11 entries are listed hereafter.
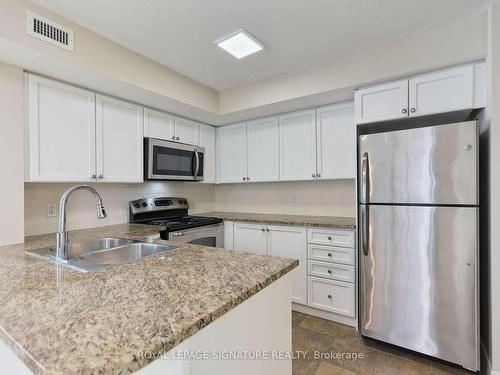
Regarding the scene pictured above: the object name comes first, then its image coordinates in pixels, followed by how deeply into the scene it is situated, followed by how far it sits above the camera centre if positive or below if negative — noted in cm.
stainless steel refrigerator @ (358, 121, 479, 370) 173 -39
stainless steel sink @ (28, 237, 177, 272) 160 -42
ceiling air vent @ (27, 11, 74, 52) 164 +102
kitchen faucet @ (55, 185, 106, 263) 140 -25
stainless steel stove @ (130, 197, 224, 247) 255 -38
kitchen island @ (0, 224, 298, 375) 59 -37
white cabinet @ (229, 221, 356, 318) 238 -73
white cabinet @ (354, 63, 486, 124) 184 +70
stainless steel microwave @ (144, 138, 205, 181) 271 +30
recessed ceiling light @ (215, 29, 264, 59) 199 +114
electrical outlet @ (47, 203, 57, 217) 228 -20
